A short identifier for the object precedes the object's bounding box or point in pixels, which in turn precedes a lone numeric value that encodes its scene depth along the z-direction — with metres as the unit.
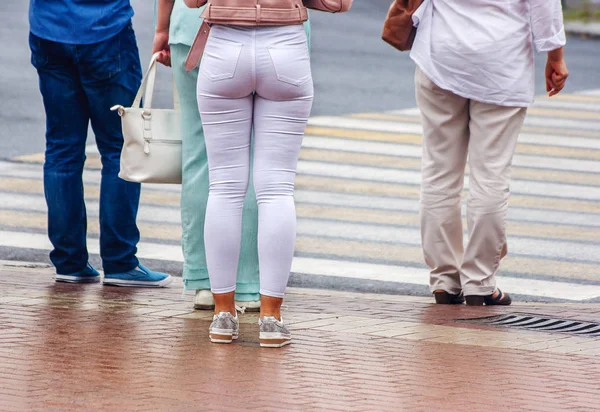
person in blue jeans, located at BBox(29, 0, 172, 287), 11.44
